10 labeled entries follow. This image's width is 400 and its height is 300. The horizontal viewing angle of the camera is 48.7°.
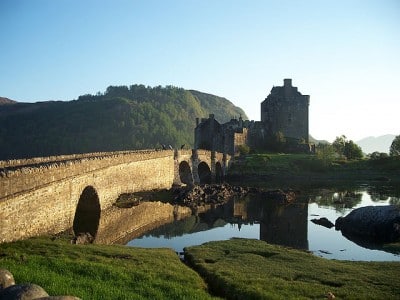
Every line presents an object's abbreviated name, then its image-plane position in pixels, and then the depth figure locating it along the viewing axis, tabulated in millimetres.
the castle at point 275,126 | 101344
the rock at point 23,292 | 10523
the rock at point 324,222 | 38469
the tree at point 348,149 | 102688
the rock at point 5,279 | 12114
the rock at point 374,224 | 31531
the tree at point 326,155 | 90844
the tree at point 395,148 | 102881
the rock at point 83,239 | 25275
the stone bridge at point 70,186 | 22105
